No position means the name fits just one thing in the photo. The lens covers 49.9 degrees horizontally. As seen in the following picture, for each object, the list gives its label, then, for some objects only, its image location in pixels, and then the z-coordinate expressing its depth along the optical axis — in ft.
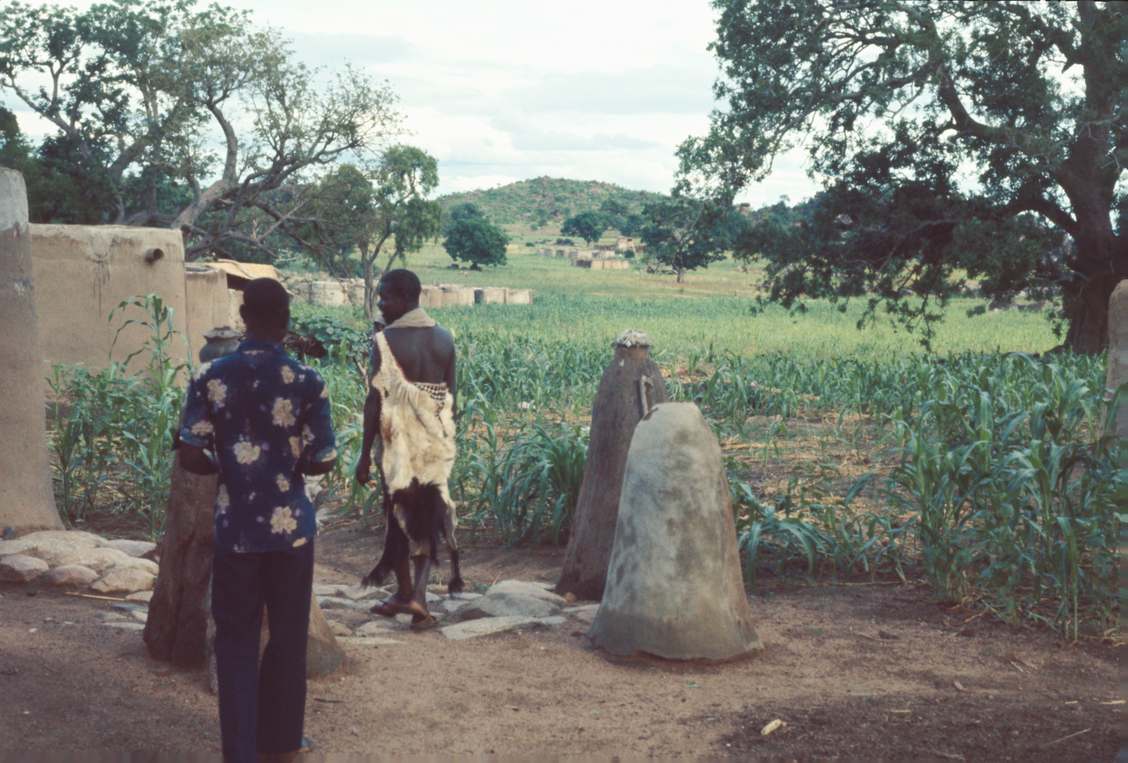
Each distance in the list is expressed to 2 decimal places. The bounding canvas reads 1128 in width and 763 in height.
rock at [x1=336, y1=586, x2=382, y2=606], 21.16
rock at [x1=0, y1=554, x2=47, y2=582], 19.77
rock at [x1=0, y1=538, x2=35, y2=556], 20.40
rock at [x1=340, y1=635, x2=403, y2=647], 17.40
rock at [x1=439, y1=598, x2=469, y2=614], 20.15
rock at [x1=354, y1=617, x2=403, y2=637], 18.44
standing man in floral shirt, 12.00
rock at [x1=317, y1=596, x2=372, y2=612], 20.25
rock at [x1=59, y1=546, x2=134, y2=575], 20.34
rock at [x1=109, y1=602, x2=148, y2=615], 18.58
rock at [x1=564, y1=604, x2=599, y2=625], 19.08
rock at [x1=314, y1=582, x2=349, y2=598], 21.37
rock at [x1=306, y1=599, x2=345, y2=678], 15.64
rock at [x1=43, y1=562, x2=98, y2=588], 19.77
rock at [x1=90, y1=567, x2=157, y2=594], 19.80
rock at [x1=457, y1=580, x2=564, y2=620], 19.47
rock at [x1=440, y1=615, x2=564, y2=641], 18.29
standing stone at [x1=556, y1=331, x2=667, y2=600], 20.29
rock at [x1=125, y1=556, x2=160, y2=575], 20.43
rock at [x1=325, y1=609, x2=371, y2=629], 19.08
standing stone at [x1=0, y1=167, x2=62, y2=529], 22.57
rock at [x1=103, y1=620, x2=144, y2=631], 17.22
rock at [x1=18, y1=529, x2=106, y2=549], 21.22
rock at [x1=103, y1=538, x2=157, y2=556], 22.35
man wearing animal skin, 18.39
